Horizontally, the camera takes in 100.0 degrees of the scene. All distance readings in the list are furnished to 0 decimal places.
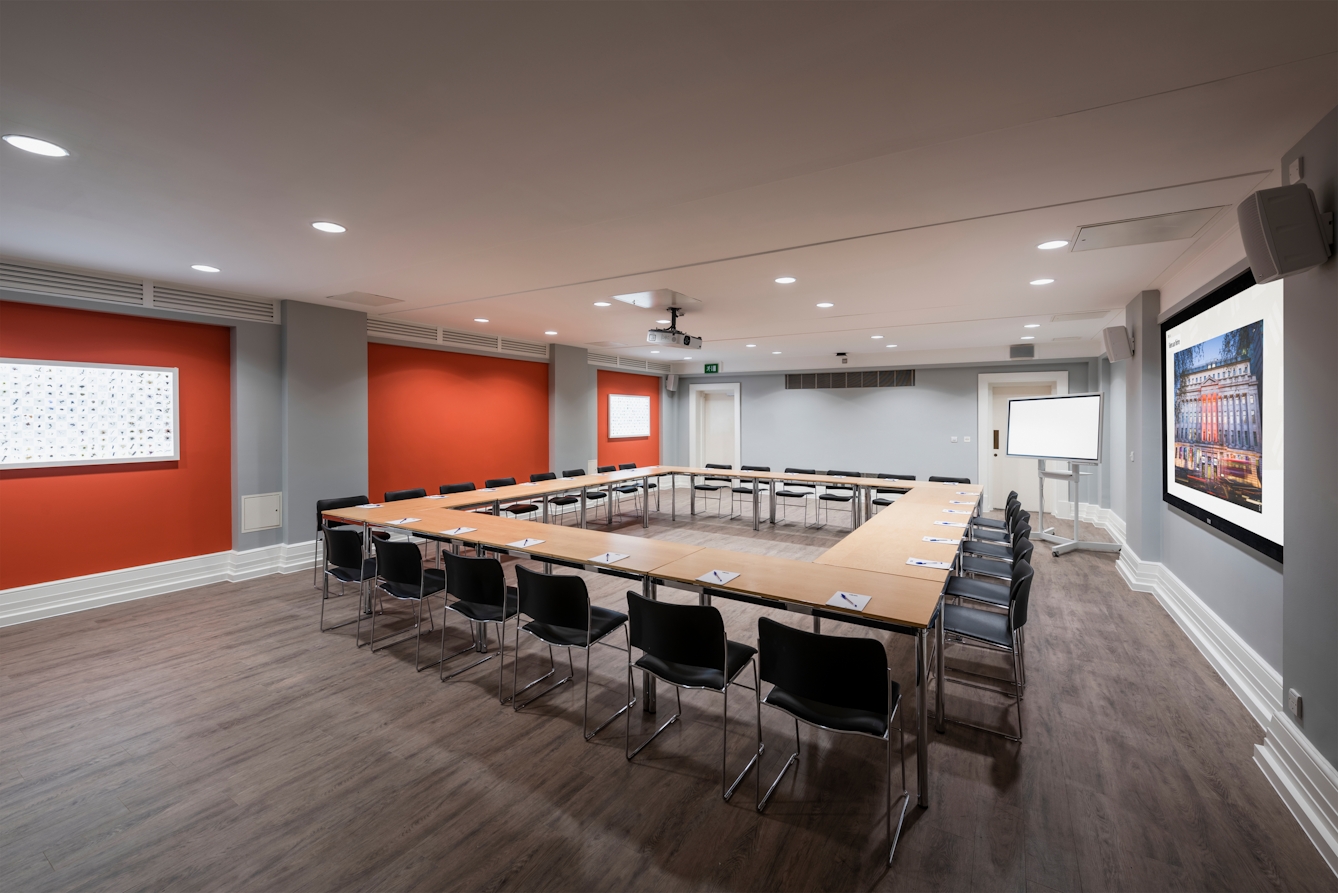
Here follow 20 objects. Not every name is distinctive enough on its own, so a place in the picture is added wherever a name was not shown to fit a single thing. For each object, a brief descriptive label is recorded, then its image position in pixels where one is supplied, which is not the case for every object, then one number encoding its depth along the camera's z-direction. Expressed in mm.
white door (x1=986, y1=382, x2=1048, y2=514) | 9297
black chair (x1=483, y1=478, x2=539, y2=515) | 6876
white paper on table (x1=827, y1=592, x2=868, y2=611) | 2438
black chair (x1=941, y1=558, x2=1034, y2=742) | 2803
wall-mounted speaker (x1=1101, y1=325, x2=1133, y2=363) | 5297
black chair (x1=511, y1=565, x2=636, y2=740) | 2893
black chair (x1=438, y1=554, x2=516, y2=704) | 3330
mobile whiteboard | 6453
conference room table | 2445
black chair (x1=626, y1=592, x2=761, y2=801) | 2441
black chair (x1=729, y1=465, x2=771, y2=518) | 9444
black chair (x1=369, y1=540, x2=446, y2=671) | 3717
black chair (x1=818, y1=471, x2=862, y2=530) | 7714
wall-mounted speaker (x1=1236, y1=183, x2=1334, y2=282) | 2080
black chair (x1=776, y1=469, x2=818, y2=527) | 8070
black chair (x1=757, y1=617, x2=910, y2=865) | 2059
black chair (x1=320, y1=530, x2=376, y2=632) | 3998
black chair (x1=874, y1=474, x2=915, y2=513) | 7340
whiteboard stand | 6371
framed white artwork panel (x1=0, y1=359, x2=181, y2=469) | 4371
